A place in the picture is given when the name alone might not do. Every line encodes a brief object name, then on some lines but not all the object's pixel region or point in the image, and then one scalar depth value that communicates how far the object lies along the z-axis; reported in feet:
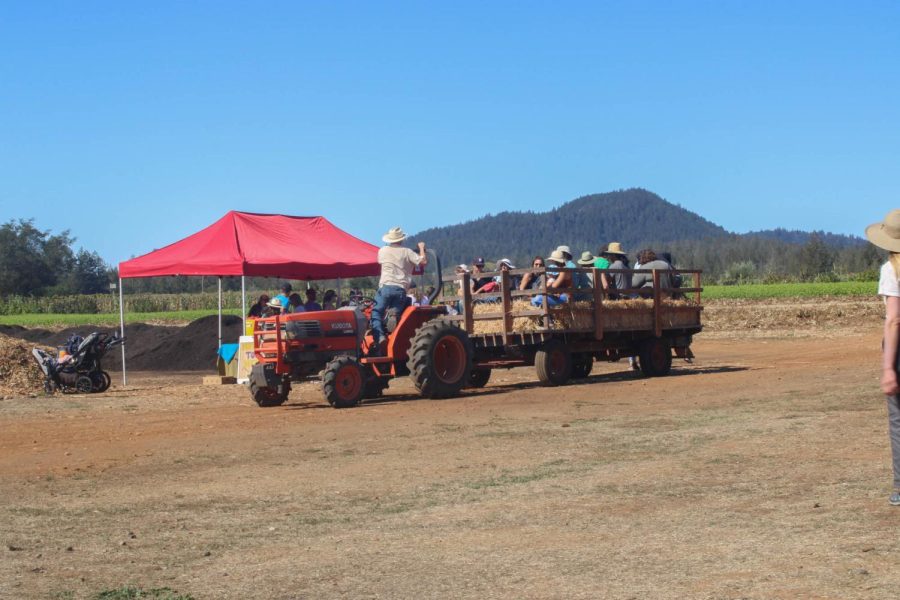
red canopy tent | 73.92
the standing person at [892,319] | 24.68
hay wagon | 59.16
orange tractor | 52.95
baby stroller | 71.41
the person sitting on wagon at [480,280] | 60.54
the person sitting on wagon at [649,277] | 65.59
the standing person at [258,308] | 75.82
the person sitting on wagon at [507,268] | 59.98
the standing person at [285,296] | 66.49
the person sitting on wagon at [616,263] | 65.05
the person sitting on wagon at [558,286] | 59.77
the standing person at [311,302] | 71.11
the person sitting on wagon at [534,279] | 59.88
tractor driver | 53.98
